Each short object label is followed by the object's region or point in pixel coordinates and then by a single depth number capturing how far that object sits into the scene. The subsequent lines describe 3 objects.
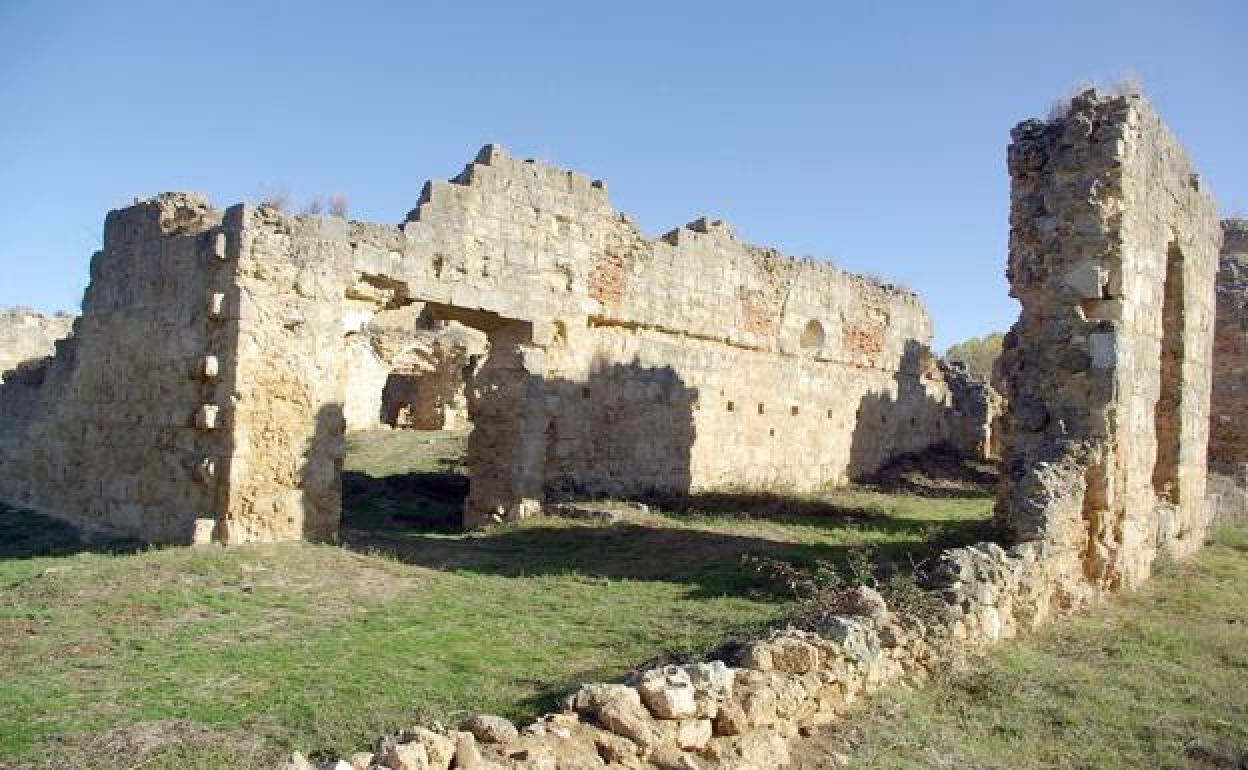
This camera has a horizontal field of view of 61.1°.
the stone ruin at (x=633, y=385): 6.29
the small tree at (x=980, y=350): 45.62
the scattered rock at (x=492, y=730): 4.46
